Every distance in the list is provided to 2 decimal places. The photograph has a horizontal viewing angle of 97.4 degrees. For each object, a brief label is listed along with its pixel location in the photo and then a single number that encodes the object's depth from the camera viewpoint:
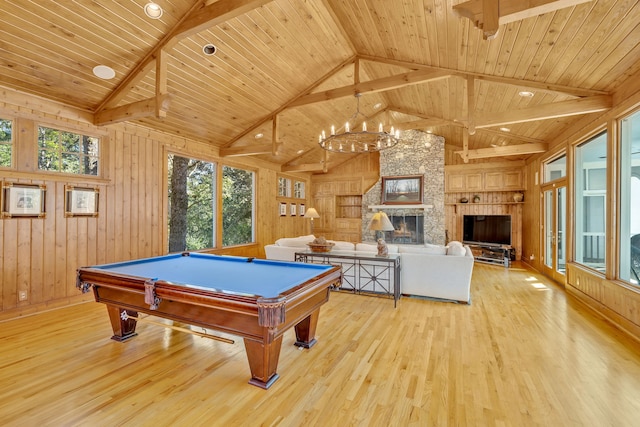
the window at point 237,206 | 7.18
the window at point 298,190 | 10.01
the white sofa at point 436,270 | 4.30
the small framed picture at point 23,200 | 3.61
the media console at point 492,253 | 7.61
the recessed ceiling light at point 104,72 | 3.75
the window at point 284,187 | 9.21
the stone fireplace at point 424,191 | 8.87
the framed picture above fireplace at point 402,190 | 9.15
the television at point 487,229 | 8.11
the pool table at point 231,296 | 2.00
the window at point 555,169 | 5.71
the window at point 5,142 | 3.61
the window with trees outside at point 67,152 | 4.00
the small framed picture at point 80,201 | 4.15
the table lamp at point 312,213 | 8.41
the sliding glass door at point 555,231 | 5.54
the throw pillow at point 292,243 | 5.62
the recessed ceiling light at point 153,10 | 3.16
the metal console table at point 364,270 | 4.54
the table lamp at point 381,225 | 4.59
